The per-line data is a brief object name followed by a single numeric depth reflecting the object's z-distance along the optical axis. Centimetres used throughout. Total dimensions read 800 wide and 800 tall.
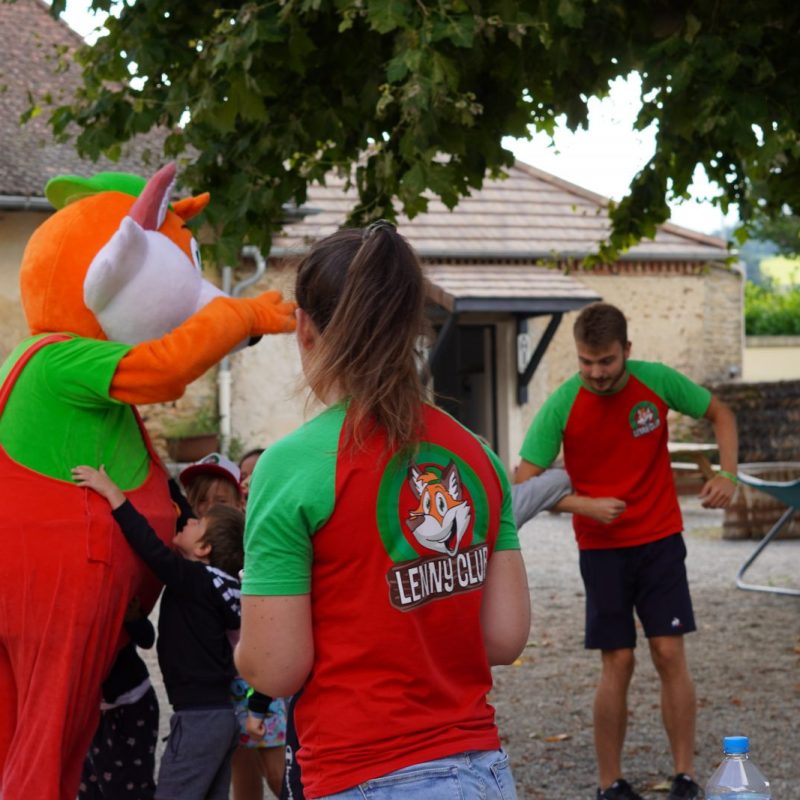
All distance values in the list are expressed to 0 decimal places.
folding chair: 905
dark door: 2025
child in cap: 491
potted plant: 1556
